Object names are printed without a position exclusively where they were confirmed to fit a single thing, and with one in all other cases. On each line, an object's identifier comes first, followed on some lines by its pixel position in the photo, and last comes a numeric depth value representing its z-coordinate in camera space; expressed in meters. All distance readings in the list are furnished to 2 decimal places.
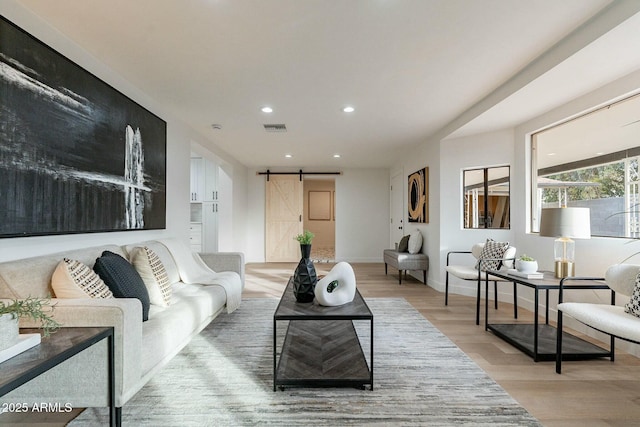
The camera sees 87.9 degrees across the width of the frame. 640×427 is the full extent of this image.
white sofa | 1.62
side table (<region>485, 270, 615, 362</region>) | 2.59
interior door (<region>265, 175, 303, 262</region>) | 8.39
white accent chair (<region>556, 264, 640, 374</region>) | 1.94
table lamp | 2.78
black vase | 2.44
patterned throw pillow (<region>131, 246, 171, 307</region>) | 2.59
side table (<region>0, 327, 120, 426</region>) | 1.18
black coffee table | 2.12
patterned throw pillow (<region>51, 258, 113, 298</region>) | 1.91
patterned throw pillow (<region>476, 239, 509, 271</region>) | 3.92
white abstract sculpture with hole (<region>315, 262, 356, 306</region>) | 2.30
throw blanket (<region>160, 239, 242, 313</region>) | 3.46
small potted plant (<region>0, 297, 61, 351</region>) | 1.31
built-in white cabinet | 7.27
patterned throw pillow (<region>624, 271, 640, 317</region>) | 2.15
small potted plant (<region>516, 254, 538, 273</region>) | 2.96
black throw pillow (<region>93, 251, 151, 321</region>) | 2.19
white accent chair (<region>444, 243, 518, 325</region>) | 3.69
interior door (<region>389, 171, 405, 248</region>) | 7.34
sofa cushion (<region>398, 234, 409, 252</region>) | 6.24
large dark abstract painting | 1.90
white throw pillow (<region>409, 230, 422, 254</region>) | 5.78
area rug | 1.83
